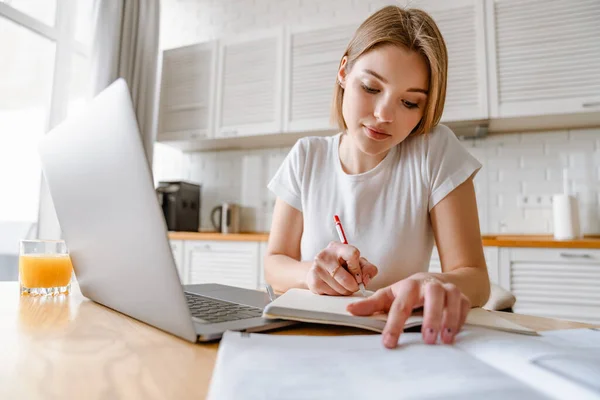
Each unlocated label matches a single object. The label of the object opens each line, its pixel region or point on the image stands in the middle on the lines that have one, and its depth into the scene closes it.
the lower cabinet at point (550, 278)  1.93
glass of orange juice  0.76
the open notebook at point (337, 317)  0.50
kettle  3.00
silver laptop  0.44
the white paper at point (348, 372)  0.30
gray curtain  2.84
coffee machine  2.99
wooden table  0.32
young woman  0.89
